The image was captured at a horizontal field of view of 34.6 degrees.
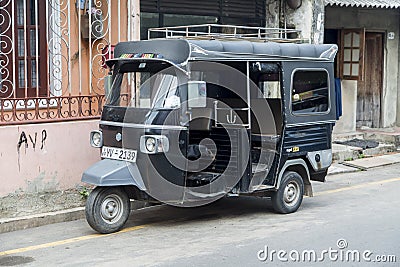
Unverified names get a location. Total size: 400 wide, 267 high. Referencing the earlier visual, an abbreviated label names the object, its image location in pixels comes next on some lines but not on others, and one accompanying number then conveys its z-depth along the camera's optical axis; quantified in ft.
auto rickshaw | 25.49
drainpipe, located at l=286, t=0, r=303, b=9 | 43.68
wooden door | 55.06
